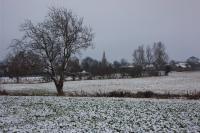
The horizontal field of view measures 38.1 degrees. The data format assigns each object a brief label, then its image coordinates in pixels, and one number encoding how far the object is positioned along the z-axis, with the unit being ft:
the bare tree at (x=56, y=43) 110.83
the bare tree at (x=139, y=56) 443.61
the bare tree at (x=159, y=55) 384.68
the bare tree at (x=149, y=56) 444.02
